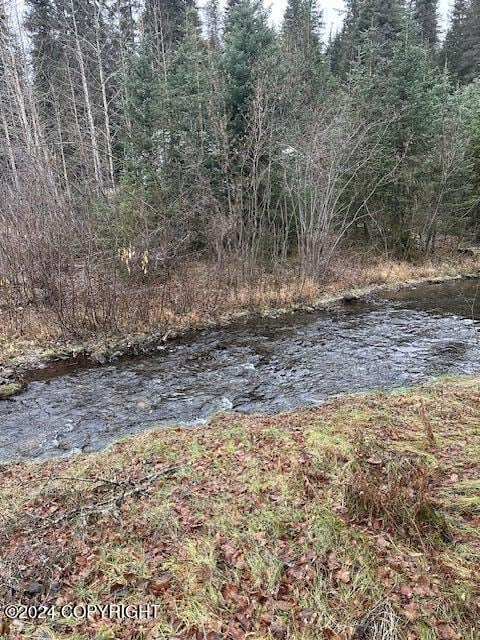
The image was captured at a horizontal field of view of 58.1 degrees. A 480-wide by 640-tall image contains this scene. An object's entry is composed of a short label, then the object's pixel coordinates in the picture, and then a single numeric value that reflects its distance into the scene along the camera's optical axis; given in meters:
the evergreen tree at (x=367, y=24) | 28.47
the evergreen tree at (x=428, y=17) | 37.22
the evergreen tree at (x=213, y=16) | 28.94
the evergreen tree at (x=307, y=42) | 18.07
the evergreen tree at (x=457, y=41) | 33.44
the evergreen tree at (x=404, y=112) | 17.52
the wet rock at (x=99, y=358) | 9.40
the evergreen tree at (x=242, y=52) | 15.21
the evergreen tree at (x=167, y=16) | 21.88
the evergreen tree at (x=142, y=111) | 16.11
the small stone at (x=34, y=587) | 2.93
